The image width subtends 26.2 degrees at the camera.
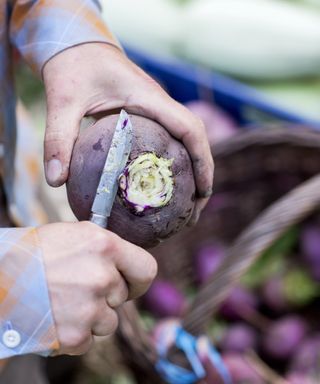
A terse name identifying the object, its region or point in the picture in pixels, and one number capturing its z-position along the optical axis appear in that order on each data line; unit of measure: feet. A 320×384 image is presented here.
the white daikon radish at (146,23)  7.93
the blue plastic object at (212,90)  6.81
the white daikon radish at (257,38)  7.27
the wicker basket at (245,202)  4.36
